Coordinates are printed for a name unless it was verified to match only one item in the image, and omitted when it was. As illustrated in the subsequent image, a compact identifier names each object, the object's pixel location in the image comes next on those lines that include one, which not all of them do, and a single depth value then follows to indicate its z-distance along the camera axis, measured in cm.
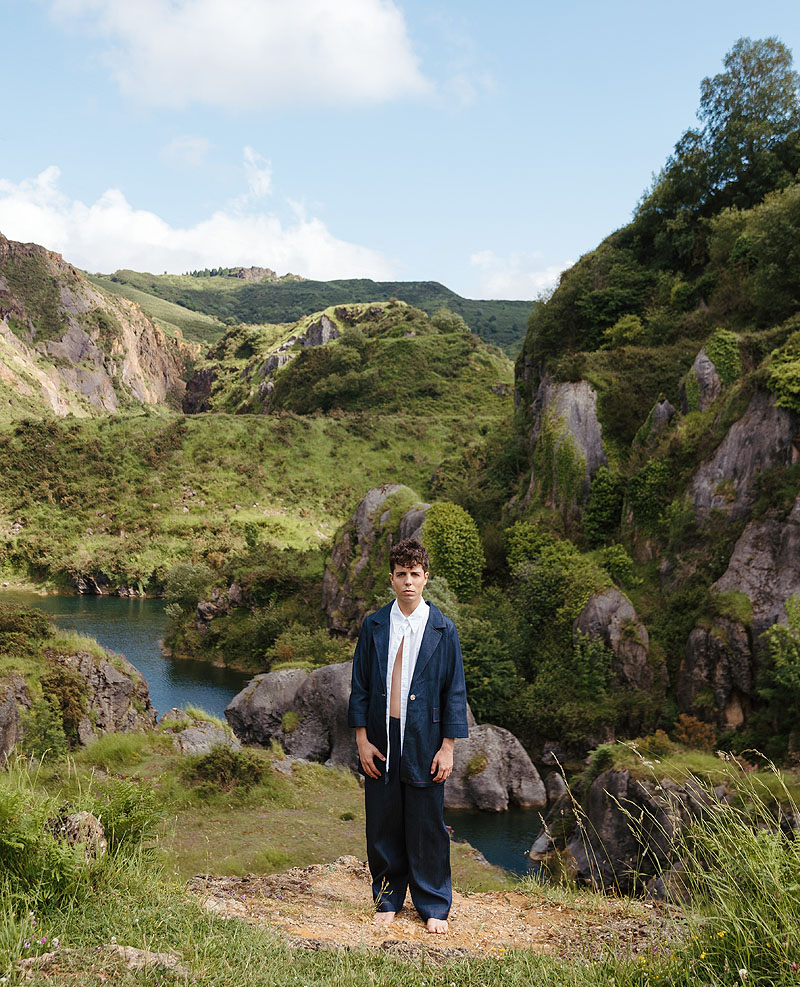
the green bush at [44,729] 1414
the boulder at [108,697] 1683
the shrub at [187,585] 4394
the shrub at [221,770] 1286
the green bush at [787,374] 2136
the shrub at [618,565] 2558
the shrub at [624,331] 3275
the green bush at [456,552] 3000
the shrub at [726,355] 2516
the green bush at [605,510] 2803
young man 505
